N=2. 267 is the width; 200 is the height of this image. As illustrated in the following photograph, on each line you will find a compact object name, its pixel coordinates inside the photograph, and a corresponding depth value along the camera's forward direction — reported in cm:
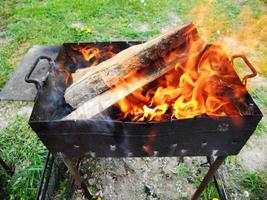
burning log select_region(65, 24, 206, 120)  56
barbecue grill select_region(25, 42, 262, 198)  50
